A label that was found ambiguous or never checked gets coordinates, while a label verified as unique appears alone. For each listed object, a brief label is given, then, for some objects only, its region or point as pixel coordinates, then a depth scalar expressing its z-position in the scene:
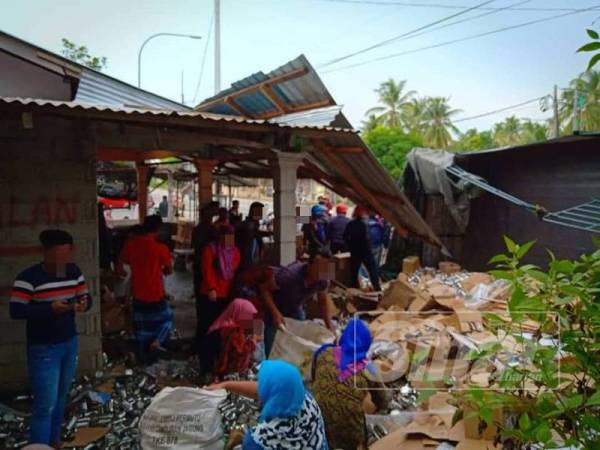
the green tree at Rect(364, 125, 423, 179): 20.56
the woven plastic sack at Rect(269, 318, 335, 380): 4.16
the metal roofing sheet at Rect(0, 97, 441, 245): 4.71
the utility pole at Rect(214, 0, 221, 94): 16.73
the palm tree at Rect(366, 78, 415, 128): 38.09
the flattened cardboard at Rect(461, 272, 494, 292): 8.34
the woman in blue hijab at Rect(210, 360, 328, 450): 2.23
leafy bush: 1.22
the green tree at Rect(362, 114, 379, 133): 36.88
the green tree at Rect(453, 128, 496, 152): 32.56
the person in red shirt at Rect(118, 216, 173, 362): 4.88
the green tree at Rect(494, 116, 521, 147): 41.78
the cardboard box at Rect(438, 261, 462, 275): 10.39
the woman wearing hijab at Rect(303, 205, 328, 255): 7.89
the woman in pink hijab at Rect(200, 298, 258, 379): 4.37
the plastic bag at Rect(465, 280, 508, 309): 6.86
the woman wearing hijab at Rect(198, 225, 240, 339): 4.77
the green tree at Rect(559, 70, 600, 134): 23.05
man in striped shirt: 3.04
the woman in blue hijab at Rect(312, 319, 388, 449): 3.09
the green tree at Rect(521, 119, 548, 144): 34.58
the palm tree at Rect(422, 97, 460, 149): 36.91
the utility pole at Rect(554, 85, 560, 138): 14.43
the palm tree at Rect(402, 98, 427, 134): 37.41
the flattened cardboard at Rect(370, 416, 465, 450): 3.18
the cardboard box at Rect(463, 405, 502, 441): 3.01
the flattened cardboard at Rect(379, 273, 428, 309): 6.72
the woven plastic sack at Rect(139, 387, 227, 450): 3.00
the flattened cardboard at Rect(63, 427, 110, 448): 3.55
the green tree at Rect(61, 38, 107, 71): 18.75
